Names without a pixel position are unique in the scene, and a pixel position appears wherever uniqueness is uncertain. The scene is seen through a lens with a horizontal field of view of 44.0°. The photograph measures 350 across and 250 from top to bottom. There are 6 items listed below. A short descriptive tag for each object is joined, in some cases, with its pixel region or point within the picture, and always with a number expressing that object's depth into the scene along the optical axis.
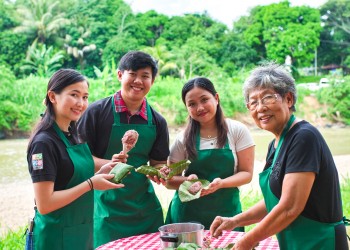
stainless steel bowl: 1.81
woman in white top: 2.58
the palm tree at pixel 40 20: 24.98
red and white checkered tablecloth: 2.06
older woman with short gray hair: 1.60
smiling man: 2.57
